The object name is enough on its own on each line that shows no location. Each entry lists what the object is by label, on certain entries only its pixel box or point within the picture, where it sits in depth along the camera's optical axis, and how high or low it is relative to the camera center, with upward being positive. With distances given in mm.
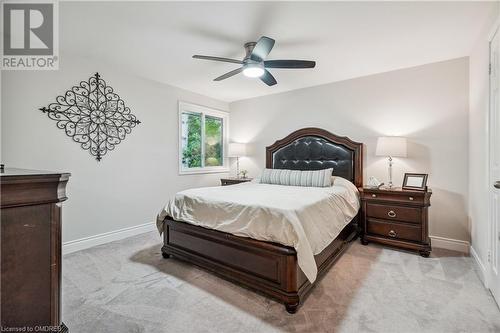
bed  1910 -795
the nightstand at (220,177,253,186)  4651 -308
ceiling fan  2393 +1102
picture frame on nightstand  3128 -213
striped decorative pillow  3477 -189
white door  1957 +37
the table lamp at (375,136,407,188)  3208 +244
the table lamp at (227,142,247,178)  4970 +305
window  4629 +531
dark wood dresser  749 -286
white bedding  1942 -466
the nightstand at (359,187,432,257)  2951 -677
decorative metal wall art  3047 +657
